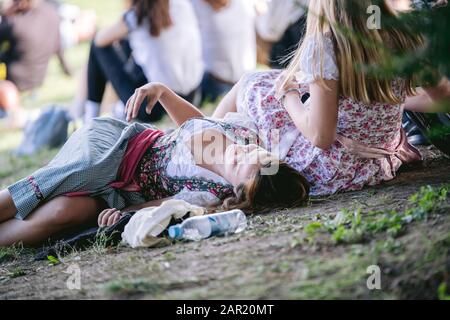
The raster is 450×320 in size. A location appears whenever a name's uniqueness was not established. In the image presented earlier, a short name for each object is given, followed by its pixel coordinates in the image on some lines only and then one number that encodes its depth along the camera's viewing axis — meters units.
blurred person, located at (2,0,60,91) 15.09
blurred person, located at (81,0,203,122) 11.16
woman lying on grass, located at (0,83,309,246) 6.46
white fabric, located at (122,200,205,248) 5.82
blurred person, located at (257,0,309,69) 12.11
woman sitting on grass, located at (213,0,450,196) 6.04
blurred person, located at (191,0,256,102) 12.23
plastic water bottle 5.83
